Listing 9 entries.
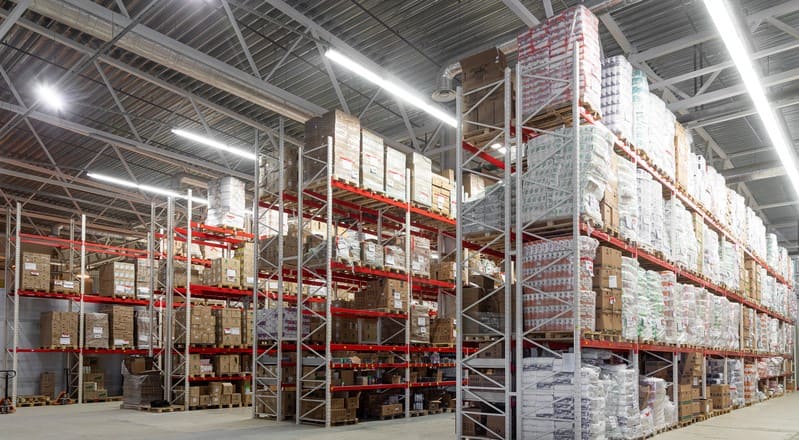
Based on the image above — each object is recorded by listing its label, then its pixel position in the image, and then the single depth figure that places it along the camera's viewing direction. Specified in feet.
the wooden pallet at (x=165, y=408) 44.18
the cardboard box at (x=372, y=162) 39.65
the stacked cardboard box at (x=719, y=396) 43.24
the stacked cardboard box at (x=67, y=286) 56.09
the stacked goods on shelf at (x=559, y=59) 27.96
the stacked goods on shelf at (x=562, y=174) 26.99
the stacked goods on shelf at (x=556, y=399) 25.48
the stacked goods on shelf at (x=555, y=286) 26.48
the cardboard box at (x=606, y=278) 27.84
